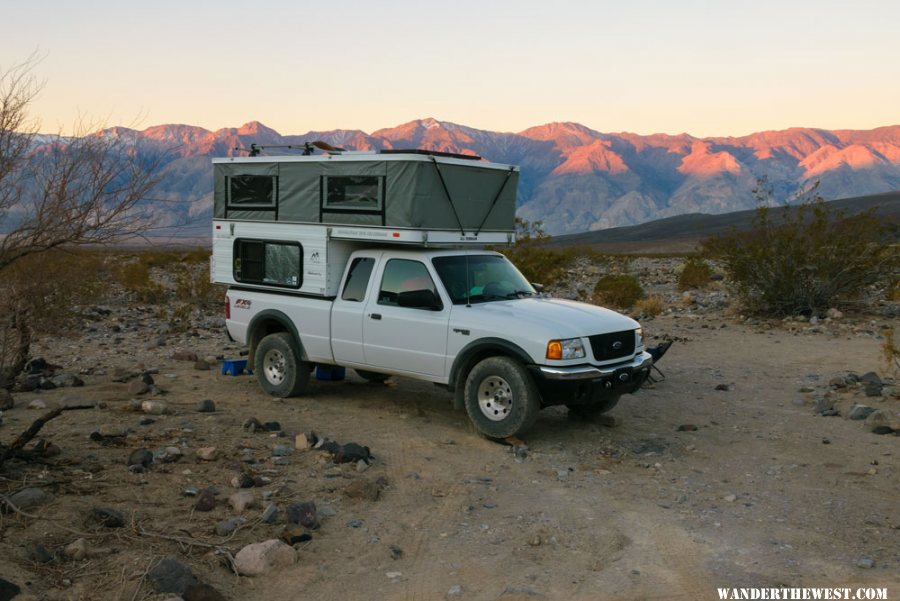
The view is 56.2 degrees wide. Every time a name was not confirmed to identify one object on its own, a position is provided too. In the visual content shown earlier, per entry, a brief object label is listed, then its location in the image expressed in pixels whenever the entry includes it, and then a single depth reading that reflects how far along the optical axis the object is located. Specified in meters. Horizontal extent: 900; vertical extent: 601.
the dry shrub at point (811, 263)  17.88
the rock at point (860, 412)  9.56
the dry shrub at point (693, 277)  25.97
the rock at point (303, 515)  6.34
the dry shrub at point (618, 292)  21.30
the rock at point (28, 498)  6.20
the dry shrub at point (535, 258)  22.84
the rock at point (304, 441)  8.28
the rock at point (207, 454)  7.75
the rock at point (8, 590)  4.91
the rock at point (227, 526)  6.11
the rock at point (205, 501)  6.54
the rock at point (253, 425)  8.89
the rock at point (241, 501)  6.55
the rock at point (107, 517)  6.02
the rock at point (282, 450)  8.09
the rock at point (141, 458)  7.41
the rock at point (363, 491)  6.97
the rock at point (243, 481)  7.09
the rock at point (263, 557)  5.62
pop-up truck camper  8.52
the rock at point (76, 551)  5.54
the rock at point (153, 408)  9.37
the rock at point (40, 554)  5.46
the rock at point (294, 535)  6.06
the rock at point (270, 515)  6.36
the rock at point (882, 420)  9.05
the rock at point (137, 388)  10.45
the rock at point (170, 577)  5.15
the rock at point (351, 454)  7.87
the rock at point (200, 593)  5.09
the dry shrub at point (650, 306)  19.55
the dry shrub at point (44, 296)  8.81
